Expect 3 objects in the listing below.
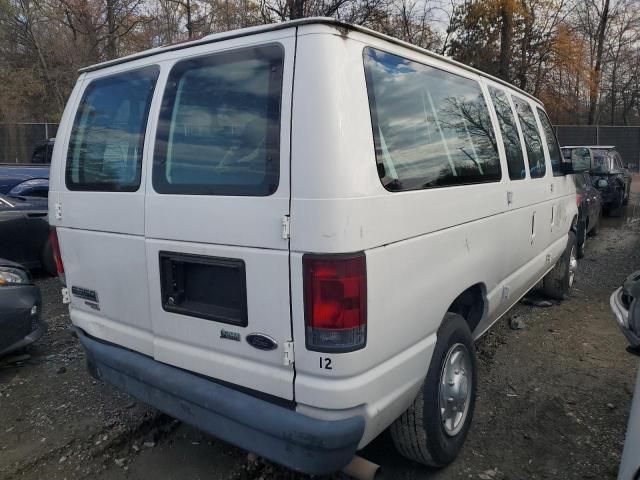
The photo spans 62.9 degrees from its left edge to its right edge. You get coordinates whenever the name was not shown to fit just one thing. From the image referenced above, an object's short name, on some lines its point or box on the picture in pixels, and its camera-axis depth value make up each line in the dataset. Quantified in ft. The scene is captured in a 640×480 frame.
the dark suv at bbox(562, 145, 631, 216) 38.96
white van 6.80
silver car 5.86
